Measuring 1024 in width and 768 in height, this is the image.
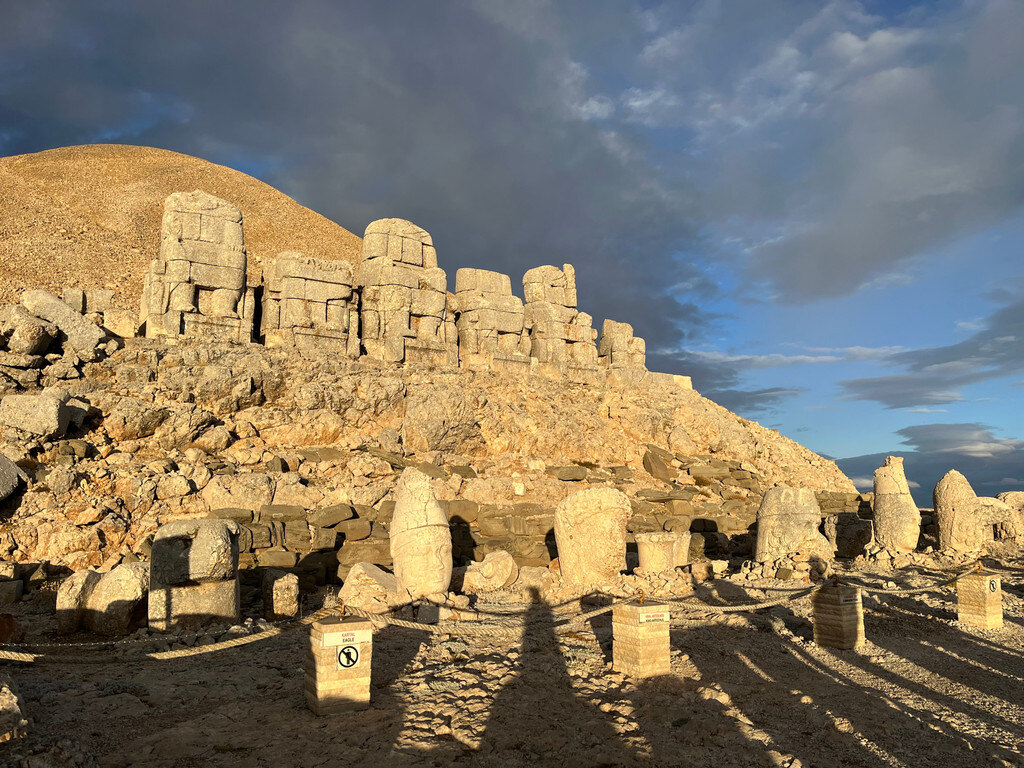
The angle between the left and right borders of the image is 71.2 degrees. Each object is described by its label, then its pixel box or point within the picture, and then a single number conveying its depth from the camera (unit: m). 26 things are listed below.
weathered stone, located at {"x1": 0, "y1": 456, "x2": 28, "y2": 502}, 10.14
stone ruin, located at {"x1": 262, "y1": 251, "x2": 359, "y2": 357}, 16.59
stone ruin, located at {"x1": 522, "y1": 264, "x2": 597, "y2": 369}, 21.16
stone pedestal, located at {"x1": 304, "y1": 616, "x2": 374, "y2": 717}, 5.05
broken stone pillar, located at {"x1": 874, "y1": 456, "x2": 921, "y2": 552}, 13.59
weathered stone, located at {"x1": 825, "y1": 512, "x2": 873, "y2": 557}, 14.38
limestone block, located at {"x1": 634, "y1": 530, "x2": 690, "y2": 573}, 11.22
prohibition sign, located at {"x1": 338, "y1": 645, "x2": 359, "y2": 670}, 5.10
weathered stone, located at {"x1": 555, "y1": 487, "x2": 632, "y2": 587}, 10.35
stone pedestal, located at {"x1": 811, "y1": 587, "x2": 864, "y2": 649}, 7.39
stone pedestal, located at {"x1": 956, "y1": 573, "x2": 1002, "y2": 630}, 8.34
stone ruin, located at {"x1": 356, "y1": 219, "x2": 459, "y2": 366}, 17.91
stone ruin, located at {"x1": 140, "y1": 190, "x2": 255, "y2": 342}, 15.36
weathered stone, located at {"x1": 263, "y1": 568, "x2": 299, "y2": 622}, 8.69
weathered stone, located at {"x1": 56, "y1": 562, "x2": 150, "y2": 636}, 7.77
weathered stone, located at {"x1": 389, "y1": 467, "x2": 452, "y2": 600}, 9.11
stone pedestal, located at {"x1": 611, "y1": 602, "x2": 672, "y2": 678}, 6.18
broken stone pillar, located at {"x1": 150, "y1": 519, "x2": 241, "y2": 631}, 7.66
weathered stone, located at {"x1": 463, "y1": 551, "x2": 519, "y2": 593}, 9.97
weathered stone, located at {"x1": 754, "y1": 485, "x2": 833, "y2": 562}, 12.43
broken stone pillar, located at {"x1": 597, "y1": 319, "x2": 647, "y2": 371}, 22.53
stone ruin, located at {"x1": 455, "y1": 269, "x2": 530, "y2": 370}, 19.58
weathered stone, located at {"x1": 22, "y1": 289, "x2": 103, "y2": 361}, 13.71
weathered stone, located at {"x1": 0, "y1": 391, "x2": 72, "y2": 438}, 11.36
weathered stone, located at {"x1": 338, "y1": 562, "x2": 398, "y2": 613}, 8.66
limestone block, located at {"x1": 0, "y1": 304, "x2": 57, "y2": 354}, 12.83
